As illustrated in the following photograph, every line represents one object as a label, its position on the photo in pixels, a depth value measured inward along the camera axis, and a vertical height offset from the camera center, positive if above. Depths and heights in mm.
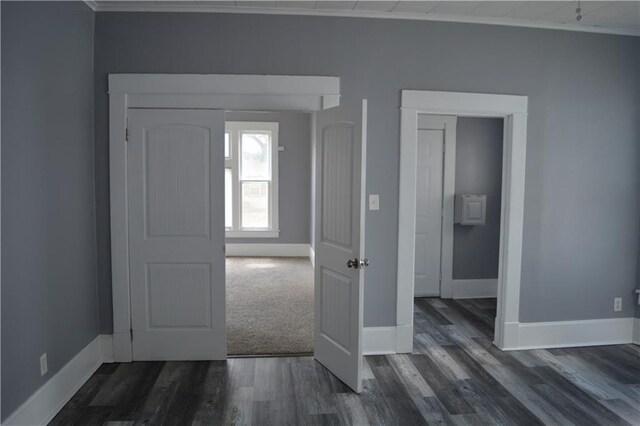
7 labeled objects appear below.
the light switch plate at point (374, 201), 3557 -89
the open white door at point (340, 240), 2943 -355
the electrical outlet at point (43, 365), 2590 -1036
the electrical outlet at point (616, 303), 3965 -979
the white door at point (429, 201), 5121 -124
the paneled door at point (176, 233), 3393 -348
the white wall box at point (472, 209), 5121 -208
